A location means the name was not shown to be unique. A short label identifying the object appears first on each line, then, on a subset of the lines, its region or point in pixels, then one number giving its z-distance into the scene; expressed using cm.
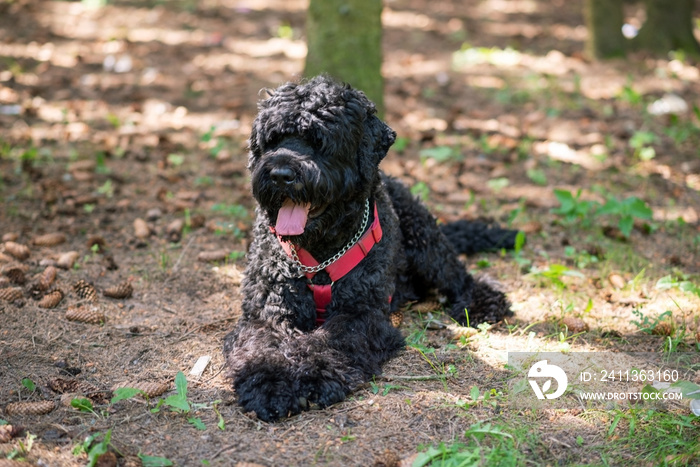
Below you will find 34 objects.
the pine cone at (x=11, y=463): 289
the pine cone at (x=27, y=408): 339
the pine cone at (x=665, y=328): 430
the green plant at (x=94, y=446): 301
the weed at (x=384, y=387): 369
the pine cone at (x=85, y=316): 434
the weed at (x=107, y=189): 632
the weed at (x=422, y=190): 639
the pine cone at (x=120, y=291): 468
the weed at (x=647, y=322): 432
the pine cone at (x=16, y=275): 467
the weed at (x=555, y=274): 487
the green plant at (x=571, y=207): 596
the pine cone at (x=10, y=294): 443
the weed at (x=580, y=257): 535
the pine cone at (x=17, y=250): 503
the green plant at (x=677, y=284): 460
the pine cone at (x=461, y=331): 433
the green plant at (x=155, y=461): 304
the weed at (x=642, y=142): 722
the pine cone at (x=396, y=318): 453
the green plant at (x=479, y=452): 306
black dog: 359
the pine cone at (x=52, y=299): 443
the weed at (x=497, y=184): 662
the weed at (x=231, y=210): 597
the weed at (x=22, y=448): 304
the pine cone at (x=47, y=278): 462
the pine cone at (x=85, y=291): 461
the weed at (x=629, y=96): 841
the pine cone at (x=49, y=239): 531
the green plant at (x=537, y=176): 677
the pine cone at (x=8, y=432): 314
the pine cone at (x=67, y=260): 498
